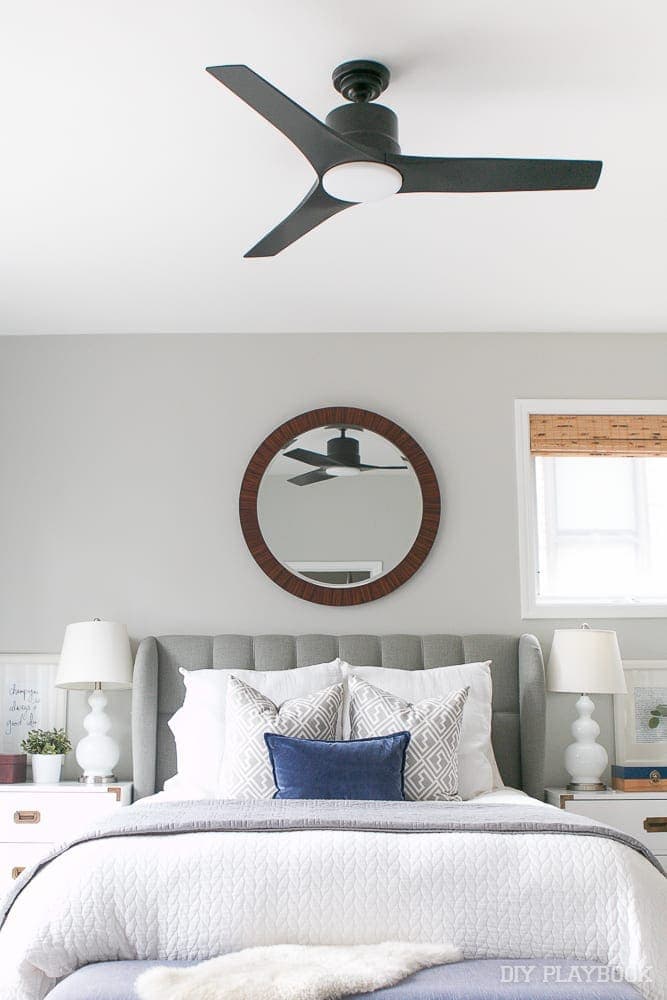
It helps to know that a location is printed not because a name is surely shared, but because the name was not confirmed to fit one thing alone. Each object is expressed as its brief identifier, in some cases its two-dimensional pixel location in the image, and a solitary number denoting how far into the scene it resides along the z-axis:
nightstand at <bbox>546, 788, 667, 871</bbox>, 3.91
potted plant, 4.04
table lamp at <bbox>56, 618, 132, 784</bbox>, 4.02
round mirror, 4.38
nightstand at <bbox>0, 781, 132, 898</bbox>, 3.78
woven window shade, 4.55
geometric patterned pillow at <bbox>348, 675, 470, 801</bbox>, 3.38
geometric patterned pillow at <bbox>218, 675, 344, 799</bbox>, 3.37
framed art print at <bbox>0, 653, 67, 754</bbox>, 4.30
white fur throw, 1.97
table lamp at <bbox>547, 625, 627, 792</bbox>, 4.04
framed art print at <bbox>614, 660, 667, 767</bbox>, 4.33
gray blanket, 2.51
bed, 2.27
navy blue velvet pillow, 3.19
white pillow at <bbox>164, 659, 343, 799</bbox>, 3.67
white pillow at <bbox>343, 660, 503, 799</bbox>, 3.68
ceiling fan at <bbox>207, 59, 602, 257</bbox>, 2.22
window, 4.53
